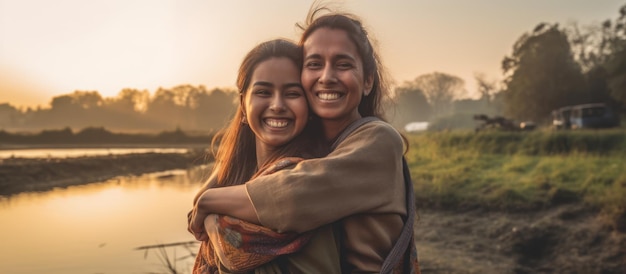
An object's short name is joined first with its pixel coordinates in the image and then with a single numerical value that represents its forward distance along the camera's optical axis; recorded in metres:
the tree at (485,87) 50.50
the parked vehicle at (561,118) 25.32
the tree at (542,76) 30.75
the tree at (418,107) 68.00
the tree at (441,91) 68.00
